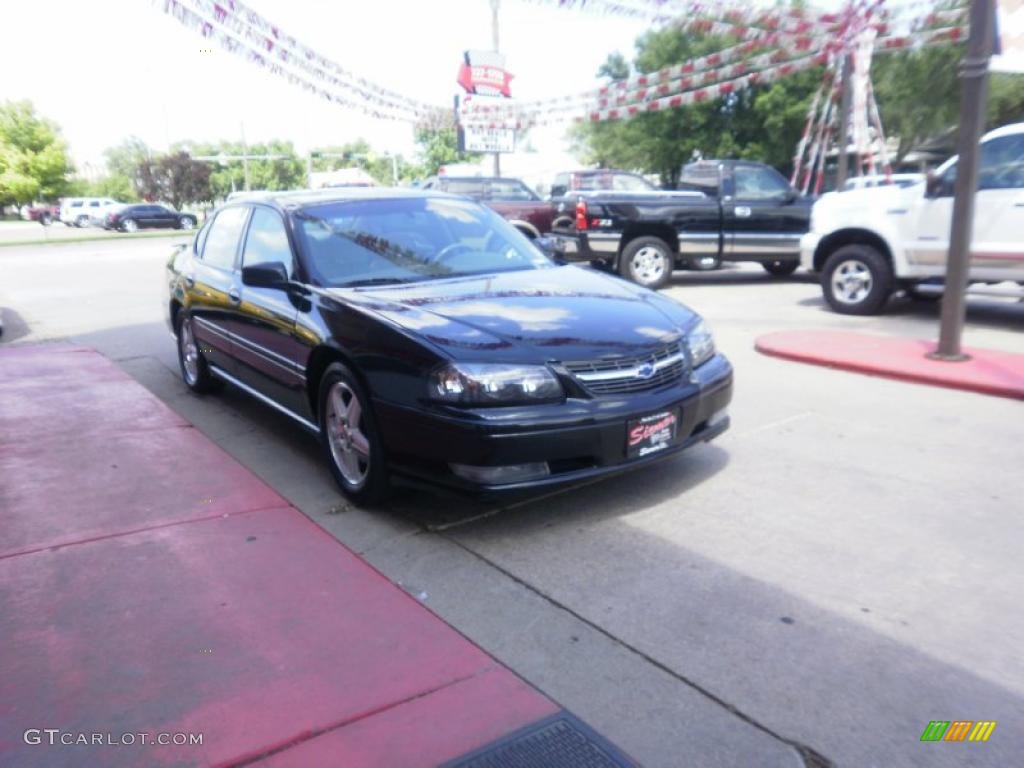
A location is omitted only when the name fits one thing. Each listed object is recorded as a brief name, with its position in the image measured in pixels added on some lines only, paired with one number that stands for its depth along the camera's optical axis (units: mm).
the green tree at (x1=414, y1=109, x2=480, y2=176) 74500
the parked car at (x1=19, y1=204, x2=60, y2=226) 59075
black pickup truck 12484
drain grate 2498
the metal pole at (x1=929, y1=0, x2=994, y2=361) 6566
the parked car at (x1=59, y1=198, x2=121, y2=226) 49125
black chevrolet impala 3842
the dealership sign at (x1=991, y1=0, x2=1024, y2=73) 6992
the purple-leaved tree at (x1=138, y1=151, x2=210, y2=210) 51750
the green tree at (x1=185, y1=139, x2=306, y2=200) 85375
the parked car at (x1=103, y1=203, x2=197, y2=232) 42344
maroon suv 15477
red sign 22062
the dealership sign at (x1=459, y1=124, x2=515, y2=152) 22594
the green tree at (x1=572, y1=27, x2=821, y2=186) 27562
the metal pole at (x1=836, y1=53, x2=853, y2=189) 13673
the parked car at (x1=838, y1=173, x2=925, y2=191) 14087
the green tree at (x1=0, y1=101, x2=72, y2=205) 53500
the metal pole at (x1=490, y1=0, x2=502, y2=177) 22605
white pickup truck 8602
